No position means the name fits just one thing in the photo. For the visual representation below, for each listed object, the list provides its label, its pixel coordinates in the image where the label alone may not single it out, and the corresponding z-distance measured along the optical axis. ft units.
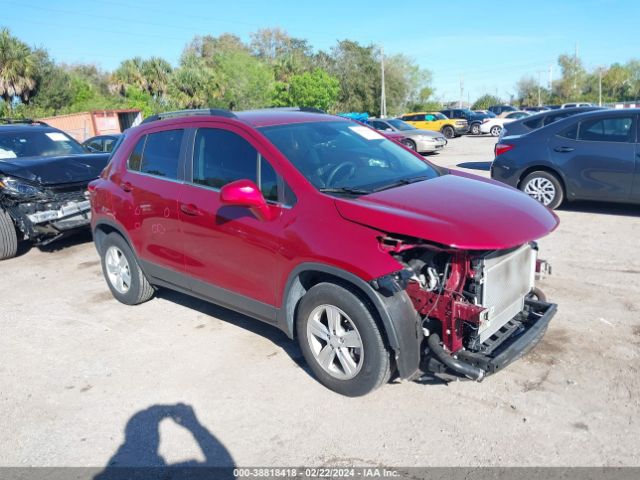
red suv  10.70
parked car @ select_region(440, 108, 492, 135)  102.32
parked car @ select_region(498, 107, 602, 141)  35.68
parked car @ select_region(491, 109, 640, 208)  25.26
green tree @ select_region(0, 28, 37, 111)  116.47
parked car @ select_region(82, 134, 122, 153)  52.16
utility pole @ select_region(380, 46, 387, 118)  159.33
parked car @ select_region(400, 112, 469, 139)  98.22
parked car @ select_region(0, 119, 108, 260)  24.25
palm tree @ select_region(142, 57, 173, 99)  142.41
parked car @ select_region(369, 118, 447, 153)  63.93
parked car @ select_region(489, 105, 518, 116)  147.43
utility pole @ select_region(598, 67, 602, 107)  219.59
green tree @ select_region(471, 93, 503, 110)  232.94
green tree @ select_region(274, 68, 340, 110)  150.30
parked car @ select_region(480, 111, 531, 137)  97.24
